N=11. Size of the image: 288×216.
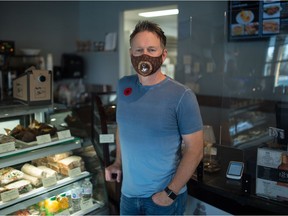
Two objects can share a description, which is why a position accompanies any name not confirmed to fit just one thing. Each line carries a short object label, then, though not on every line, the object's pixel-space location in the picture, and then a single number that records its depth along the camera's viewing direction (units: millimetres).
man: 1383
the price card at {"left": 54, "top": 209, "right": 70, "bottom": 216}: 1979
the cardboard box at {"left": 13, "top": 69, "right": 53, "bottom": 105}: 2014
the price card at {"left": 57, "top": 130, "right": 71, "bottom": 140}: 1997
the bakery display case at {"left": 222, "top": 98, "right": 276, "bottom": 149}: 3028
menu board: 3125
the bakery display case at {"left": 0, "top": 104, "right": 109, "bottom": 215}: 1768
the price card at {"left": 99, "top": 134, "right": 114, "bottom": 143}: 1995
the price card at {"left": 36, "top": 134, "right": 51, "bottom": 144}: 1890
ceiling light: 4492
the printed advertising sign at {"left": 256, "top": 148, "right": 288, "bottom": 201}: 1467
